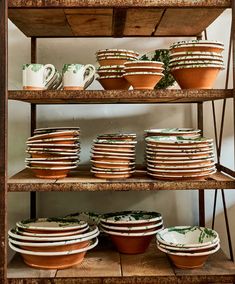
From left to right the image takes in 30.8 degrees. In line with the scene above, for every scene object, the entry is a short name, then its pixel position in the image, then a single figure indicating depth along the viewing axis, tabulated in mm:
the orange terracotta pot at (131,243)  1640
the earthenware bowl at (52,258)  1492
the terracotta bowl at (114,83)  1583
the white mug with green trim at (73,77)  1513
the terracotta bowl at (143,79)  1488
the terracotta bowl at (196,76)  1499
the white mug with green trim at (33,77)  1500
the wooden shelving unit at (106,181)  1440
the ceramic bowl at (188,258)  1474
